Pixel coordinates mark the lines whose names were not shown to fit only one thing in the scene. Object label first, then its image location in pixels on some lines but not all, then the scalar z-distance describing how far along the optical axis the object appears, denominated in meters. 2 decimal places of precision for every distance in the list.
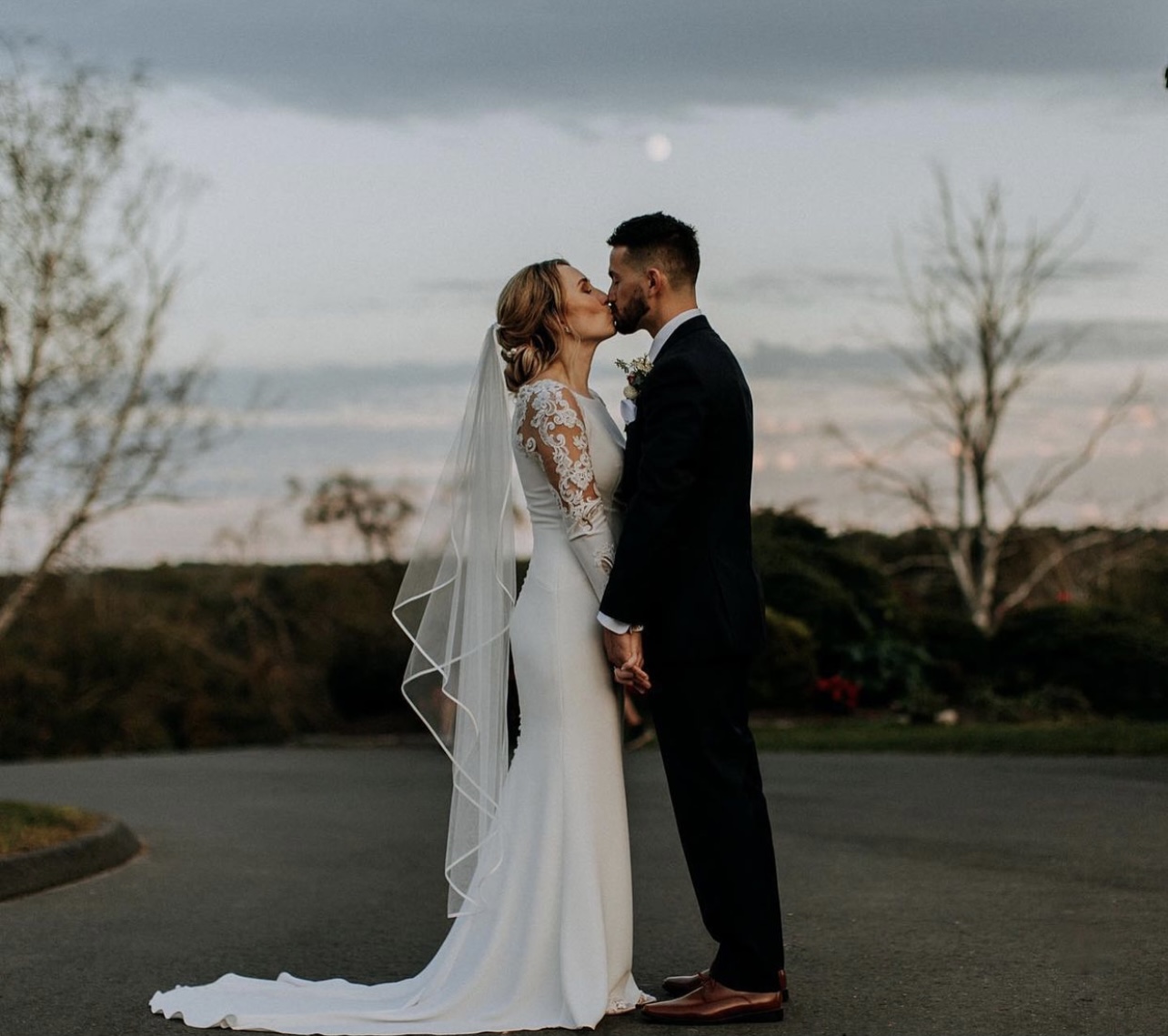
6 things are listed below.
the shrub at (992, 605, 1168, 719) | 21.88
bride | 5.29
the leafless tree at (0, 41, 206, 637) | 12.97
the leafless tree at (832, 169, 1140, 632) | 33.38
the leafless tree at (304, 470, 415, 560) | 26.78
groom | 5.16
